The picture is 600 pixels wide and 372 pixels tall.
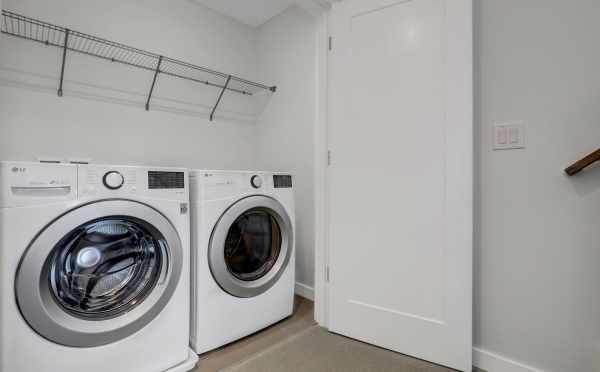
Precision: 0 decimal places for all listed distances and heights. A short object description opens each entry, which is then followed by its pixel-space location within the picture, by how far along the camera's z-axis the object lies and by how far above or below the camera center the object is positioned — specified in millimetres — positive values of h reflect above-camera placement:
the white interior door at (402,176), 1279 +47
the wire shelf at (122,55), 1557 +905
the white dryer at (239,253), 1387 -387
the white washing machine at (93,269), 930 -330
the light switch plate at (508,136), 1208 +220
